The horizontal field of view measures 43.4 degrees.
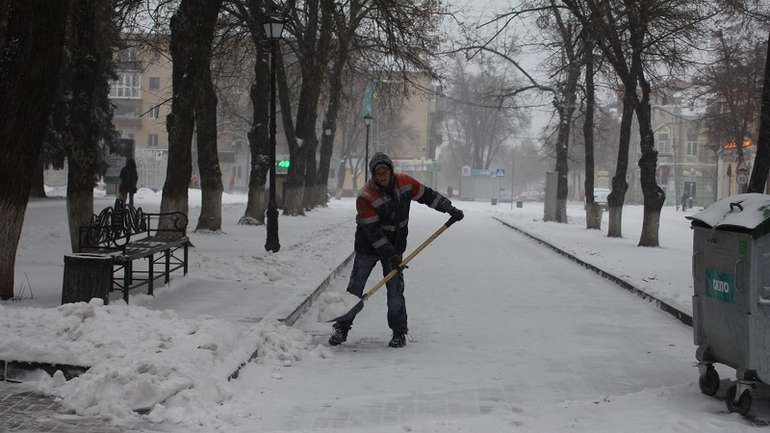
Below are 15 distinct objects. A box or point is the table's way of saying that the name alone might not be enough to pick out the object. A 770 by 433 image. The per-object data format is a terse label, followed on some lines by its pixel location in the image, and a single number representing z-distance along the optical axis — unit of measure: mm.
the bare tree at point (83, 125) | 13586
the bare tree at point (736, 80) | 32372
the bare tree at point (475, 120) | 81688
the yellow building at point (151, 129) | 82938
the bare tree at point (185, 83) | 16766
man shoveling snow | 8664
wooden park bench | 9695
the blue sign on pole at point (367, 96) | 55338
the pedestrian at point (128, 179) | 28922
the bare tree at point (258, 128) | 25127
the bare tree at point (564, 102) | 32812
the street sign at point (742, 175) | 34562
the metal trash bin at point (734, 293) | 6086
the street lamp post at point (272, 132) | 16906
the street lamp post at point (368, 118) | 41131
